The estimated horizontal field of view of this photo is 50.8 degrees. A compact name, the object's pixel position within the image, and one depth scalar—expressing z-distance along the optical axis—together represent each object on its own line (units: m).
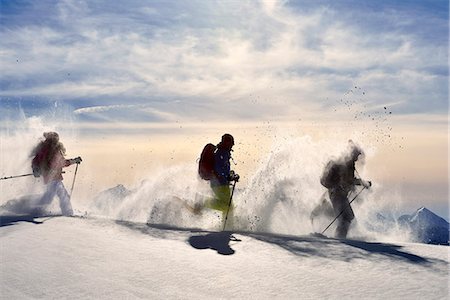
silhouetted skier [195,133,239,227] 12.59
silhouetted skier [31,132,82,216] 14.95
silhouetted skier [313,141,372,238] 13.57
